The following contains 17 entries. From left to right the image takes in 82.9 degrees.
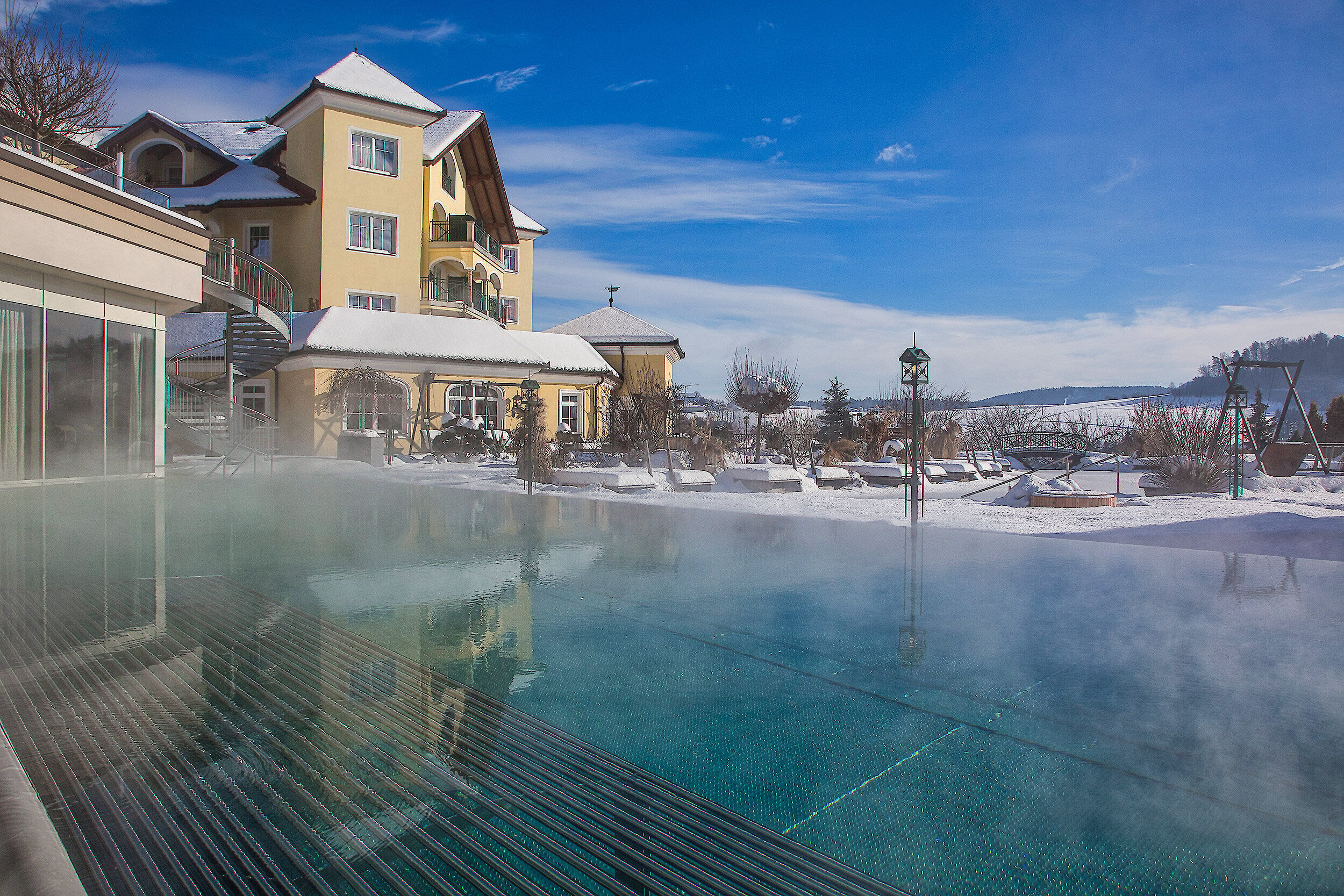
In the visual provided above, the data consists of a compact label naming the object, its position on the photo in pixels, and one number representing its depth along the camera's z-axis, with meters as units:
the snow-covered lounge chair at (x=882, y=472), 17.55
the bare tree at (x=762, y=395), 20.66
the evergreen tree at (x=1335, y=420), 24.45
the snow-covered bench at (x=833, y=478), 16.52
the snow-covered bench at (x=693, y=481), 14.38
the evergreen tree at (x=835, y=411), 32.50
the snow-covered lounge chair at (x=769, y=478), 14.60
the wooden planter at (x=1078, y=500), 11.41
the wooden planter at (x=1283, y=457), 17.27
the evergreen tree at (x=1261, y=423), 21.33
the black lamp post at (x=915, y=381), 9.32
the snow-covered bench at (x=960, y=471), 19.31
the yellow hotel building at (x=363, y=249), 21.59
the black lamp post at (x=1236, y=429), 12.95
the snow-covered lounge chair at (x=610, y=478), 13.68
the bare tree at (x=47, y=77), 19.91
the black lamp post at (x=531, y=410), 12.47
